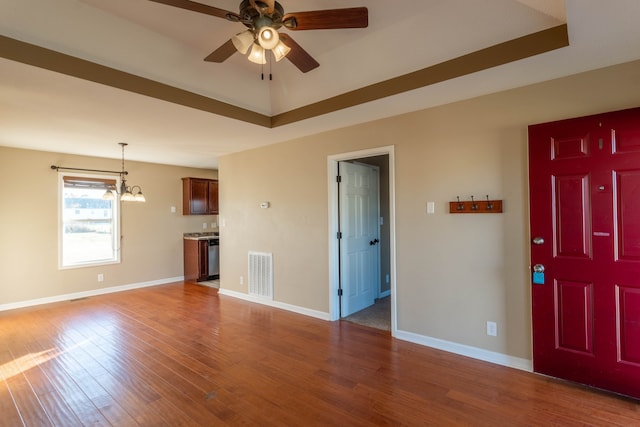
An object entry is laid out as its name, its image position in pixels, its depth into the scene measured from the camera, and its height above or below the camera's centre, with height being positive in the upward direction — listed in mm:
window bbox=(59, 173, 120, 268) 5309 -58
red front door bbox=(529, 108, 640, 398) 2217 -278
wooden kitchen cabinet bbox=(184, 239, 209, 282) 6469 -901
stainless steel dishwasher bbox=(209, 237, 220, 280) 6688 -907
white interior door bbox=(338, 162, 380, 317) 4168 -296
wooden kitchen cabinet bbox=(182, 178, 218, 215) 6707 +473
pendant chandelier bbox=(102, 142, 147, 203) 4719 +439
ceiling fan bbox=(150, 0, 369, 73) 1729 +1139
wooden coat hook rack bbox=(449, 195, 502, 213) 2752 +71
